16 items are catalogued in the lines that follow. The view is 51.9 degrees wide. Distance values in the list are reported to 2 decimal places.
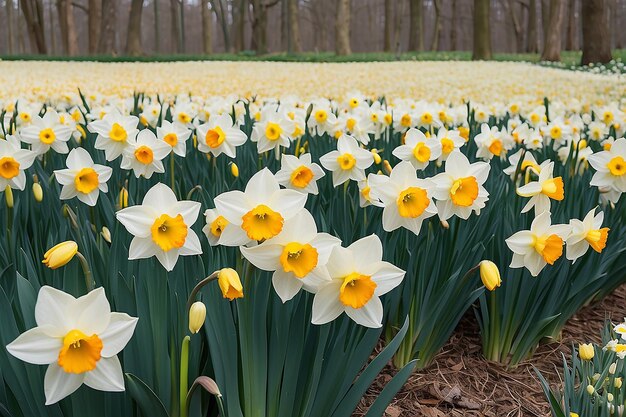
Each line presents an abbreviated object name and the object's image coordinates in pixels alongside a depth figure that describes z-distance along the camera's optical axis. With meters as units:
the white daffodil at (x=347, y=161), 2.03
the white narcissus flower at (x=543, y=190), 1.76
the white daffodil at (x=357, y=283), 1.14
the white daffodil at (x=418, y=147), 2.14
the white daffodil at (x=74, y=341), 0.99
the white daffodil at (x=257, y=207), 1.16
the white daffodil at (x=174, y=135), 2.43
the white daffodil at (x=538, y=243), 1.53
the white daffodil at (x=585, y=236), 1.61
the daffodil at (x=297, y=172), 1.78
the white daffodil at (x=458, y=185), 1.68
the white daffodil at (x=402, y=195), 1.53
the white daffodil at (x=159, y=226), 1.26
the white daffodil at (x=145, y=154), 2.11
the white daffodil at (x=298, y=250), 1.13
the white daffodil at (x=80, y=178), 1.87
